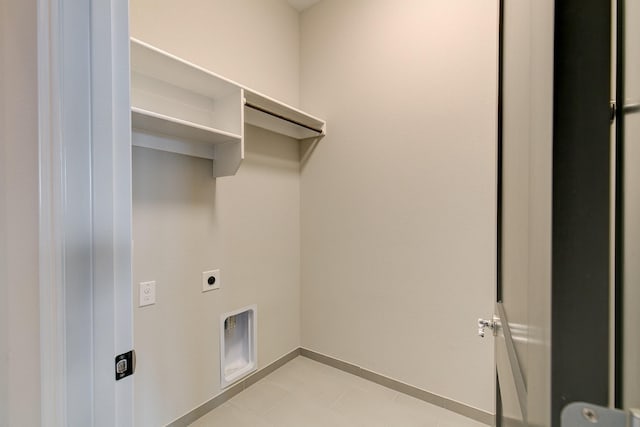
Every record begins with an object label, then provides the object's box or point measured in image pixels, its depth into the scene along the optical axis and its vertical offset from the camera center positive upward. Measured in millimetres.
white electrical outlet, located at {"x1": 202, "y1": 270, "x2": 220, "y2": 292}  1737 -458
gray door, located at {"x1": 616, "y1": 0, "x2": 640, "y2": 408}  263 +6
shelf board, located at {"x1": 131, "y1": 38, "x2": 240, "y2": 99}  1252 +724
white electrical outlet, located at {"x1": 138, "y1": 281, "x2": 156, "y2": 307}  1444 -449
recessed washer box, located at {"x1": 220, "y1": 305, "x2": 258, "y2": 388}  1911 -988
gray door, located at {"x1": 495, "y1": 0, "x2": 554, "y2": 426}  326 -2
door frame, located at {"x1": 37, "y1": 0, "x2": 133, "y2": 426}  542 +9
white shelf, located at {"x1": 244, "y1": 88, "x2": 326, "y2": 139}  1795 +671
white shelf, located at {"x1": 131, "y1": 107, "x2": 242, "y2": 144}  1244 +422
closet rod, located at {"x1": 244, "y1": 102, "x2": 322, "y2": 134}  1744 +663
